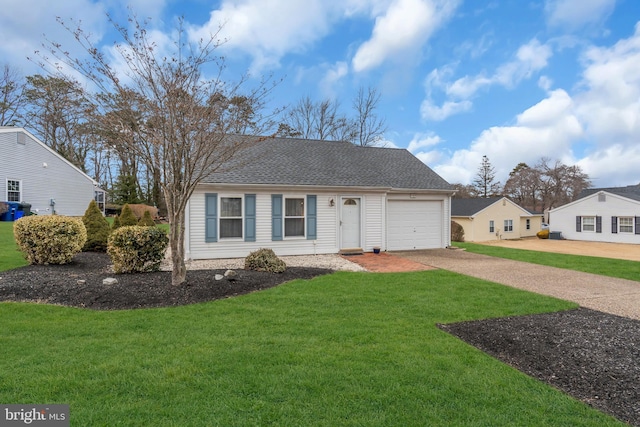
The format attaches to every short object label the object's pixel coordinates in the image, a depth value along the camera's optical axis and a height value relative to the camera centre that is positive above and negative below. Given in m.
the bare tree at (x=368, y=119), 25.41 +8.09
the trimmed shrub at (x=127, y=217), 11.70 +0.16
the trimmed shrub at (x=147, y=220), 13.34 +0.07
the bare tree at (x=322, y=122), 26.12 +7.99
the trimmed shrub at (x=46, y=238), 7.70 -0.40
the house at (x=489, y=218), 24.11 +0.30
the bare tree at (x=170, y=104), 5.72 +2.11
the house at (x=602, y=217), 22.53 +0.35
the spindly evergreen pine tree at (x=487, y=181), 41.97 +5.23
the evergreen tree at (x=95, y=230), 10.81 -0.28
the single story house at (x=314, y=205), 10.61 +0.60
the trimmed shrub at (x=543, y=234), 27.22 -1.00
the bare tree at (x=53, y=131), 22.72 +7.14
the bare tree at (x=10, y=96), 23.41 +9.06
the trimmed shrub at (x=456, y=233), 20.88 -0.70
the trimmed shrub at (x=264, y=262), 7.82 -0.98
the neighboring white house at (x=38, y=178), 18.39 +2.73
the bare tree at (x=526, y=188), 38.54 +4.09
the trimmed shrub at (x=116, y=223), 11.76 -0.05
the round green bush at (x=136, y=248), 6.94 -0.56
